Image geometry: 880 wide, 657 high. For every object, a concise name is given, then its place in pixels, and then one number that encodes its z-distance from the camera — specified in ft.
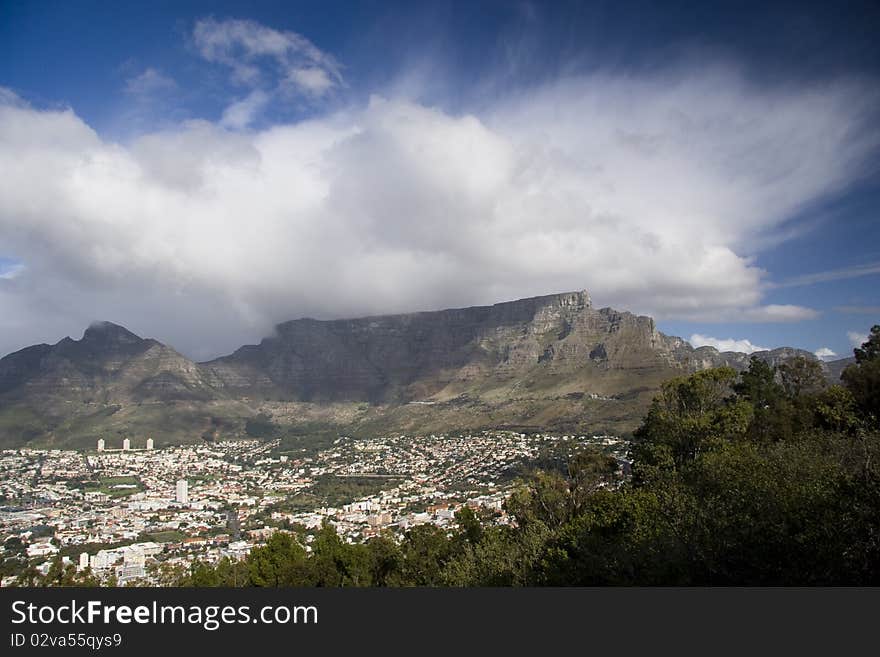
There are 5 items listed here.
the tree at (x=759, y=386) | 174.70
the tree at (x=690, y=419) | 118.73
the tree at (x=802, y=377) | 188.87
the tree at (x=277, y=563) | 102.47
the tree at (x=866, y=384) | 128.16
